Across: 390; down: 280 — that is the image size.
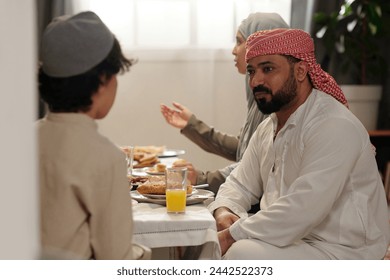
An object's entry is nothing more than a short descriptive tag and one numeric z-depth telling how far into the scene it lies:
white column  1.30
